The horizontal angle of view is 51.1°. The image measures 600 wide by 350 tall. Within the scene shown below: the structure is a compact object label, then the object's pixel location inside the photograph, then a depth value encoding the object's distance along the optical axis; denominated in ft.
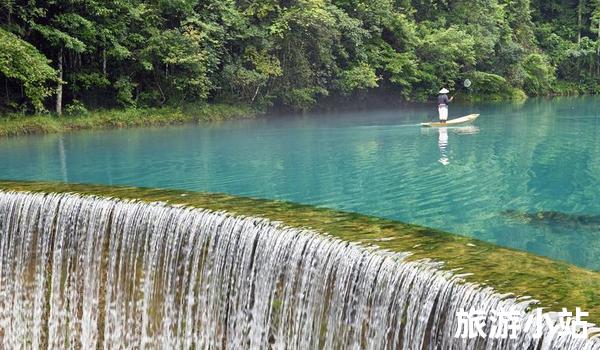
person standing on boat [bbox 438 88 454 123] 75.61
